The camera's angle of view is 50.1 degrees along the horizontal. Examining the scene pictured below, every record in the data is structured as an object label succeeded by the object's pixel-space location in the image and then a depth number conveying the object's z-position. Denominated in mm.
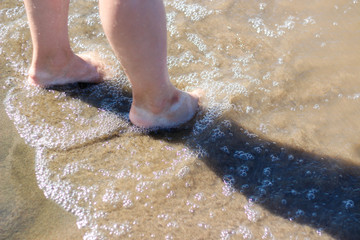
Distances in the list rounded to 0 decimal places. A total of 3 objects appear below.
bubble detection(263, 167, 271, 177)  1456
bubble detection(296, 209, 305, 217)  1334
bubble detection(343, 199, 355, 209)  1347
